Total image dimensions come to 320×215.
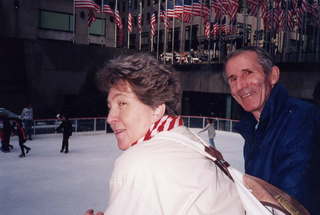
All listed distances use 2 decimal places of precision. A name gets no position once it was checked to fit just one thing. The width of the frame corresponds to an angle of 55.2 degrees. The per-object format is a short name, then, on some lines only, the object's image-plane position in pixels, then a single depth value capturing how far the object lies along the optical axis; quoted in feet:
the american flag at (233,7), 69.71
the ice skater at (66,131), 43.11
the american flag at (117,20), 78.45
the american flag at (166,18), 84.84
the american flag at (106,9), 73.52
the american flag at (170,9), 76.63
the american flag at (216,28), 83.76
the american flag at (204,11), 75.35
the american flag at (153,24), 87.92
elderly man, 5.29
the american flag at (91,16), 71.84
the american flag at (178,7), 75.17
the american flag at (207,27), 84.99
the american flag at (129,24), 89.25
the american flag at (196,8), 73.44
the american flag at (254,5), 69.21
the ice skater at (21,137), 39.40
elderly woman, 3.73
